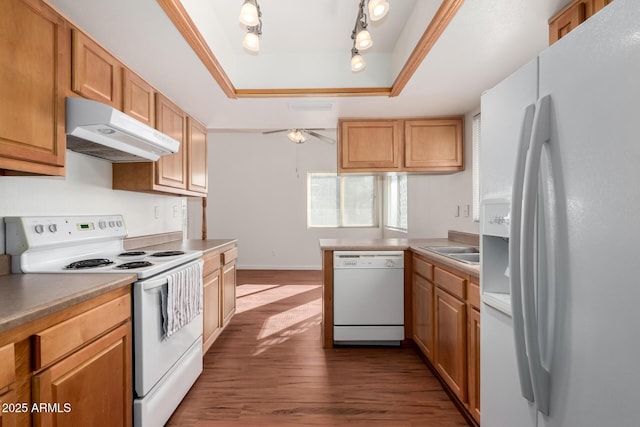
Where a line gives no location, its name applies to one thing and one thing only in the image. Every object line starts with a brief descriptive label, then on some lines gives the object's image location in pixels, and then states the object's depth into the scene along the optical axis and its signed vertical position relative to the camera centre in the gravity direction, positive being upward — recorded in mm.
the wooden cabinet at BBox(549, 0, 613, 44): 1325 +890
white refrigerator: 661 -22
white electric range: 1570 -303
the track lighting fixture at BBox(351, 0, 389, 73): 1525 +1003
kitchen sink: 2633 -264
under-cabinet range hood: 1572 +462
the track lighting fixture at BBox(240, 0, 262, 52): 1609 +1012
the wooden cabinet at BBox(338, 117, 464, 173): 3330 +749
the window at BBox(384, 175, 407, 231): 5414 +262
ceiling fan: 4241 +1093
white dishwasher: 2891 -706
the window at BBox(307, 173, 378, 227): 6824 +347
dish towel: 1771 -489
